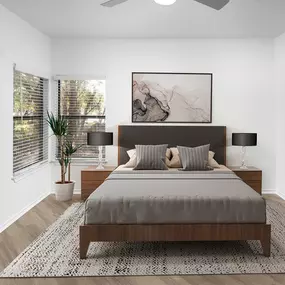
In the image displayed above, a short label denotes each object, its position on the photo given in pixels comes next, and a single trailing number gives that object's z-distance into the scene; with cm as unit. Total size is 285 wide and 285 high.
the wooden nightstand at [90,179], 614
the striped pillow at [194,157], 574
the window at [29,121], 532
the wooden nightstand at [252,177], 611
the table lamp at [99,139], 620
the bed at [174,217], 370
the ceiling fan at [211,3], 344
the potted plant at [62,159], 618
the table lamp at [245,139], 617
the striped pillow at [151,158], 575
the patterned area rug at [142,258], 340
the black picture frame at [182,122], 660
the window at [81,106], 671
